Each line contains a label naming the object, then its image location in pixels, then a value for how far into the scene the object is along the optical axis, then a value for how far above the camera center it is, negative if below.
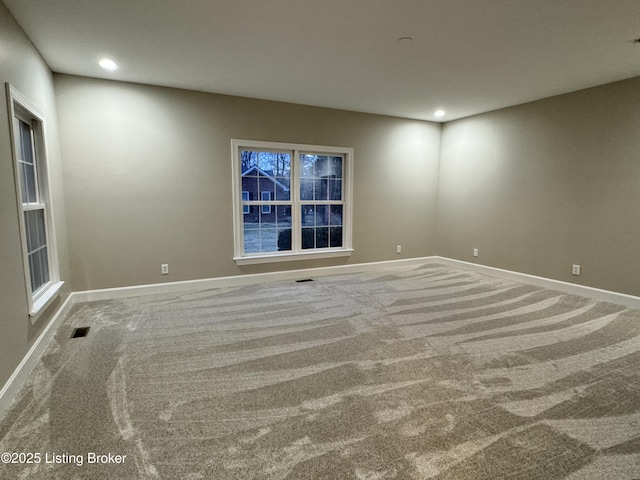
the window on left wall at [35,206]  2.45 -0.05
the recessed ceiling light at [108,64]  3.21 +1.36
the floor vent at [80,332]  2.95 -1.18
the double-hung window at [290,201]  4.60 +0.03
